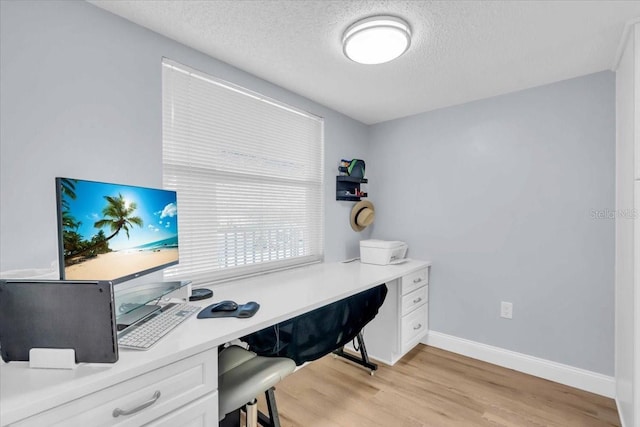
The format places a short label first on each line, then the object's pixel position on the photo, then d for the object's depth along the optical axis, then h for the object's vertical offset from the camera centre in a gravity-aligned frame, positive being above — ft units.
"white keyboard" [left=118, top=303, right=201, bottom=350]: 3.22 -1.44
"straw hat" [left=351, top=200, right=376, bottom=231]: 9.78 -0.24
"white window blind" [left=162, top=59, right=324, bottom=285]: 5.74 +0.76
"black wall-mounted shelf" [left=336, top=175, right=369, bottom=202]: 9.22 +0.68
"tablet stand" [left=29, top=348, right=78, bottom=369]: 2.75 -1.36
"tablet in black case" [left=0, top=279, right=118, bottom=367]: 2.76 -0.97
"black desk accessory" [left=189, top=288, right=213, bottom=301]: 5.08 -1.47
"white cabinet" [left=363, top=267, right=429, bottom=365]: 7.72 -3.11
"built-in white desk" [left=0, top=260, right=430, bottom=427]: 2.41 -1.58
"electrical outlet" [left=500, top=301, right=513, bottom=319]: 7.77 -2.71
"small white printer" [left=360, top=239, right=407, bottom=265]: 8.34 -1.25
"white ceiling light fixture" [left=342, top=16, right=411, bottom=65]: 4.77 +2.88
